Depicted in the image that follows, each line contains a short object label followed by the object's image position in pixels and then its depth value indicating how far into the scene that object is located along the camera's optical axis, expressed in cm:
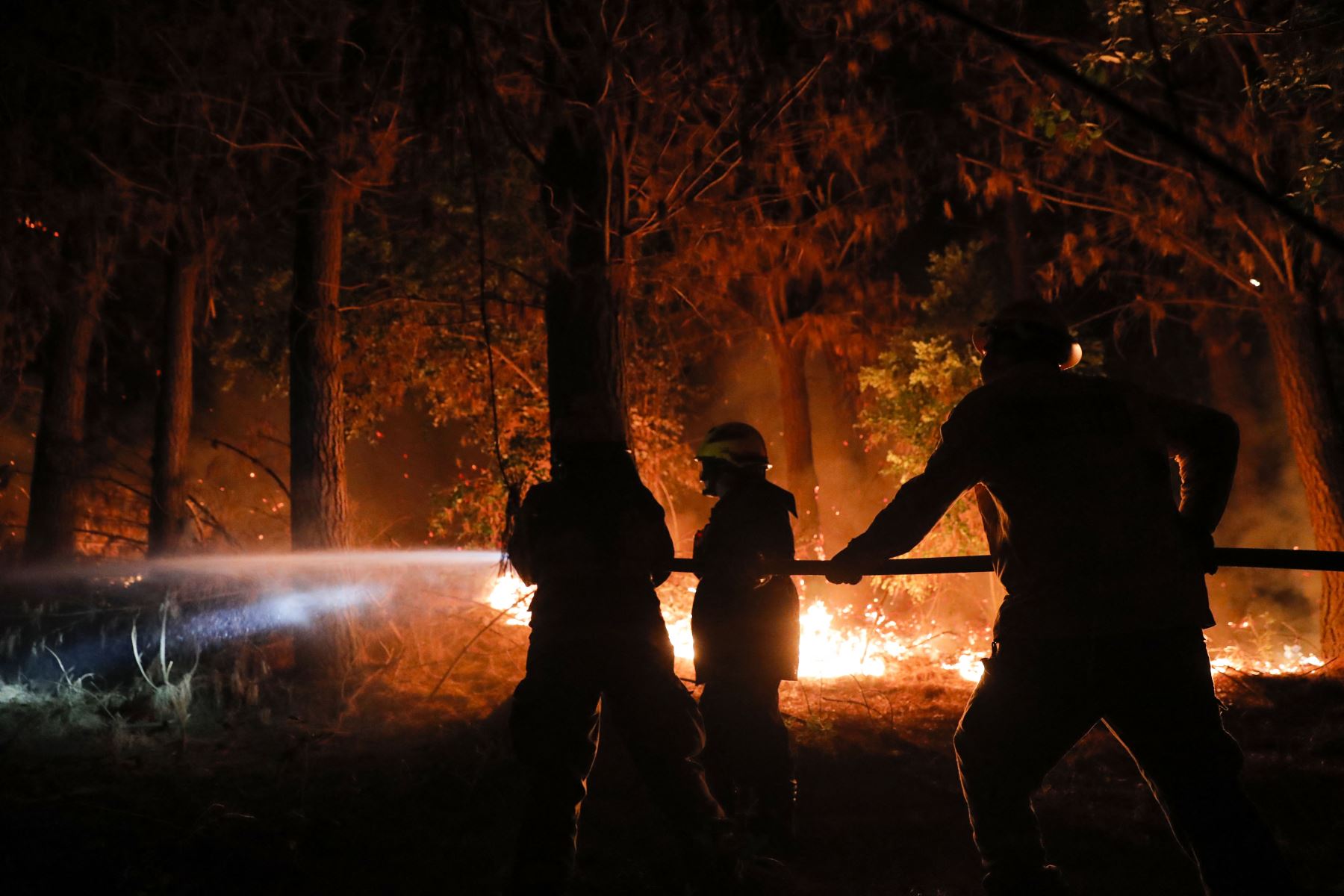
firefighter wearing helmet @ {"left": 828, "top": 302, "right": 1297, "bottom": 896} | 266
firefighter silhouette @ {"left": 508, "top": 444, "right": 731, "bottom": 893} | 346
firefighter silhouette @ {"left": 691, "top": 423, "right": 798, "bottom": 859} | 427
